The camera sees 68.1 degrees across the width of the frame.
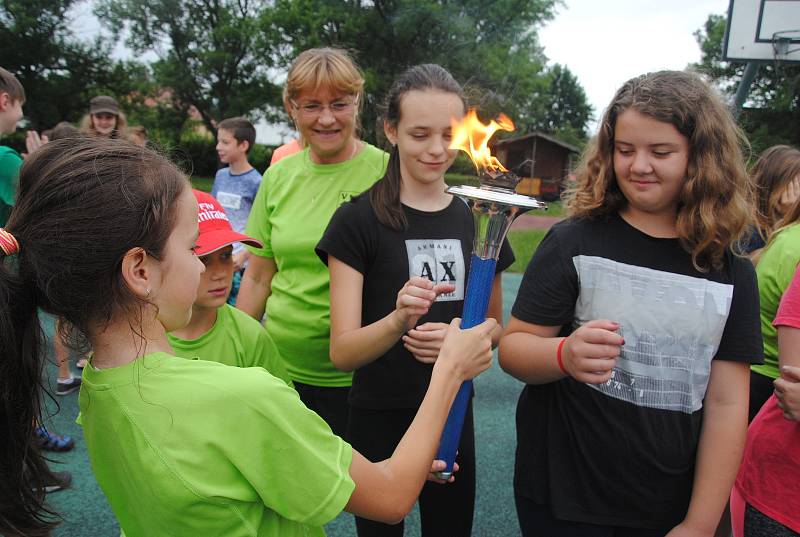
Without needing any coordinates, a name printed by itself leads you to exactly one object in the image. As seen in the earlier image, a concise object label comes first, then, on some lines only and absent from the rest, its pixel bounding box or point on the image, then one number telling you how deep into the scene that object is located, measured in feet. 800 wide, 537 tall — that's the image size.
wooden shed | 140.67
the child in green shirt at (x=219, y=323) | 7.17
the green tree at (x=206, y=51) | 115.14
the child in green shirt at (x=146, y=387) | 3.88
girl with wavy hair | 5.73
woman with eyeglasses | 8.46
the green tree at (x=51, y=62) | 104.34
